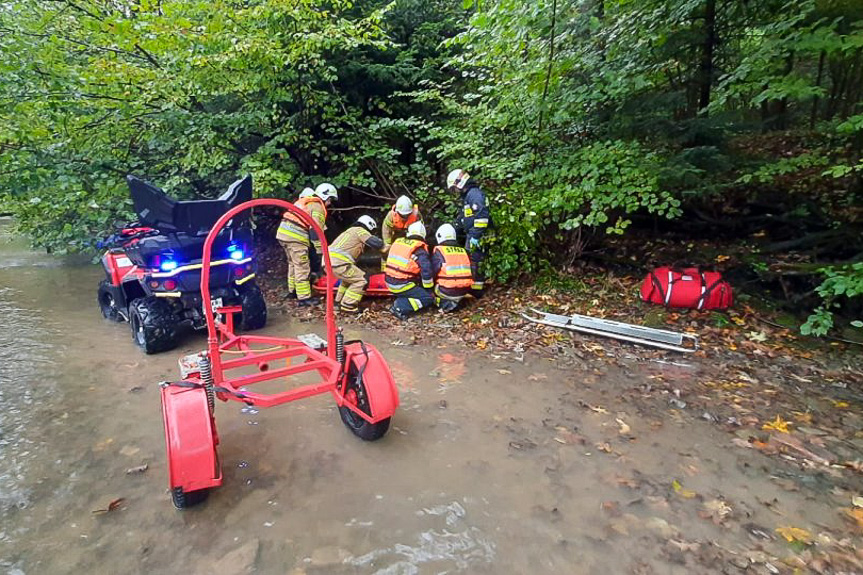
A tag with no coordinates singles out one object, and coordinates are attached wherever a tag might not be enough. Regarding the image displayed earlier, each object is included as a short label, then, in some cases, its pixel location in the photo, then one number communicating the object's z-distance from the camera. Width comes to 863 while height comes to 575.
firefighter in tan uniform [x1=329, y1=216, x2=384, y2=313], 6.73
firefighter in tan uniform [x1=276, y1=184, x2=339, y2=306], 7.09
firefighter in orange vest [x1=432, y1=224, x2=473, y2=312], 6.20
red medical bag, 5.46
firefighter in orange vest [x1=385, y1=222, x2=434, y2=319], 6.36
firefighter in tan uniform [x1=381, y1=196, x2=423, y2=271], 7.18
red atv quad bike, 4.77
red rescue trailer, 2.68
